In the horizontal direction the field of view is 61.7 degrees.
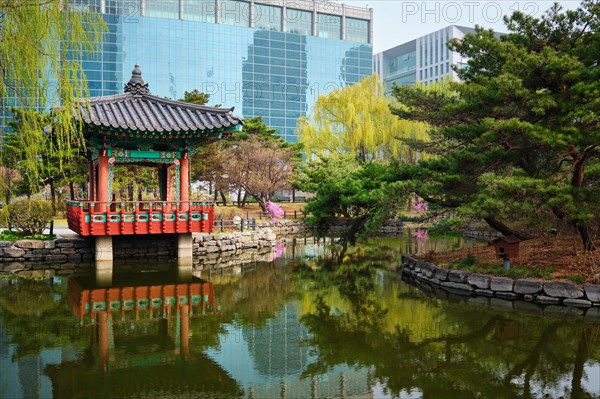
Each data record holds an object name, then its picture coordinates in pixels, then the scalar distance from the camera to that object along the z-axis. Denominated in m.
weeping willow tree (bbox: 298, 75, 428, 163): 33.66
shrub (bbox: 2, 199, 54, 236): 15.97
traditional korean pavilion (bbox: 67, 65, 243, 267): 14.22
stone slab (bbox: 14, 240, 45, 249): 15.54
